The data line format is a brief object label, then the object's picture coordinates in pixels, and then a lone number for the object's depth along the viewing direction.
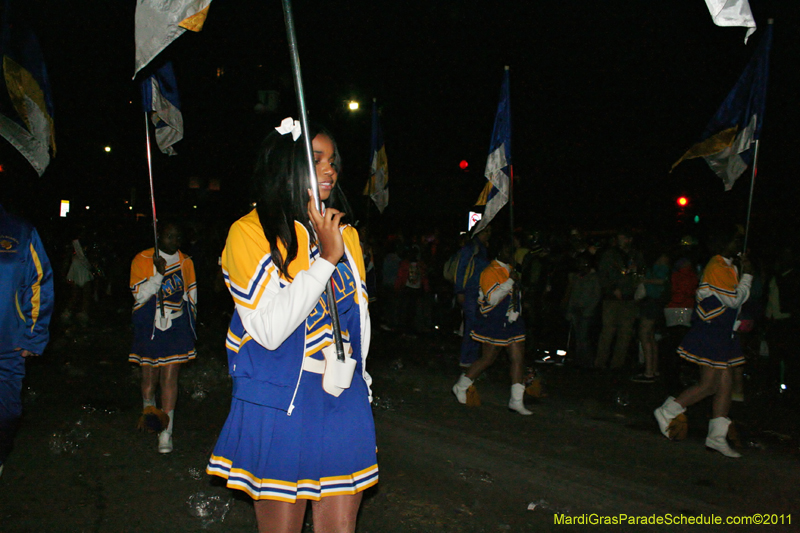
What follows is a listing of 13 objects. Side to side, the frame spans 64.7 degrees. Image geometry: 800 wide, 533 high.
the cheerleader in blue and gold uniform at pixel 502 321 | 6.86
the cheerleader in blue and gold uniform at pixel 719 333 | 5.58
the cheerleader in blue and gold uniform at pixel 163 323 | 5.45
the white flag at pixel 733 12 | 2.61
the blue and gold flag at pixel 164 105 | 6.38
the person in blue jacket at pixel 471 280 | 9.24
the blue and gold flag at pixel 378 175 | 13.51
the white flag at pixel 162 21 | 2.26
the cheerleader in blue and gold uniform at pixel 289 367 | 2.09
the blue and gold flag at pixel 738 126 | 6.44
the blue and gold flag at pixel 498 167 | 7.69
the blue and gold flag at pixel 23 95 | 4.86
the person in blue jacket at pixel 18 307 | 3.59
